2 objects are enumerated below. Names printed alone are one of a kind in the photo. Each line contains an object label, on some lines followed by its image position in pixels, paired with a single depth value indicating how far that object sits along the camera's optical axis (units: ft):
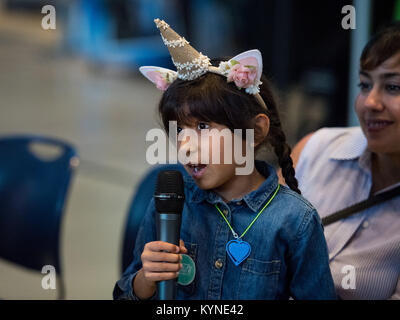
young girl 6.23
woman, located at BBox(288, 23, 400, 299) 7.12
